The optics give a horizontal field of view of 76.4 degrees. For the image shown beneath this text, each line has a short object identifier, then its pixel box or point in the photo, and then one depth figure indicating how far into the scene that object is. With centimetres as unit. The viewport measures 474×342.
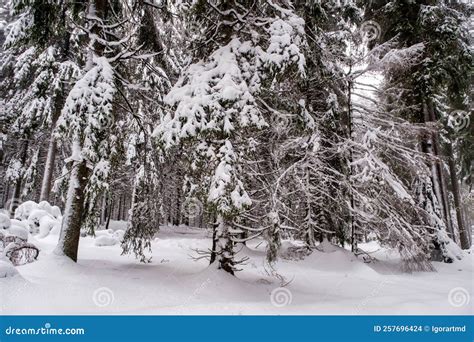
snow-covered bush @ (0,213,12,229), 792
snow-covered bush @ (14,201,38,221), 1202
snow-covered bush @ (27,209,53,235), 1135
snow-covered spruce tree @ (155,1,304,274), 483
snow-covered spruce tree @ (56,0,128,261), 539
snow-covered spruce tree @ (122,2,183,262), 754
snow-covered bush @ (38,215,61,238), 1107
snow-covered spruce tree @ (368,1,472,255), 1045
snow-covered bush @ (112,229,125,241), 1321
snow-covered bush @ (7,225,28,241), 755
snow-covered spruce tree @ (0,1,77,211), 626
